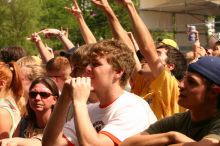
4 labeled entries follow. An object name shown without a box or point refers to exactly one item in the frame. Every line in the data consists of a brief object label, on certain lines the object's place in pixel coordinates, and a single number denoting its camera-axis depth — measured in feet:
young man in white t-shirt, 17.33
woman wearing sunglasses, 23.02
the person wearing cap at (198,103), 15.49
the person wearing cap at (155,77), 22.49
